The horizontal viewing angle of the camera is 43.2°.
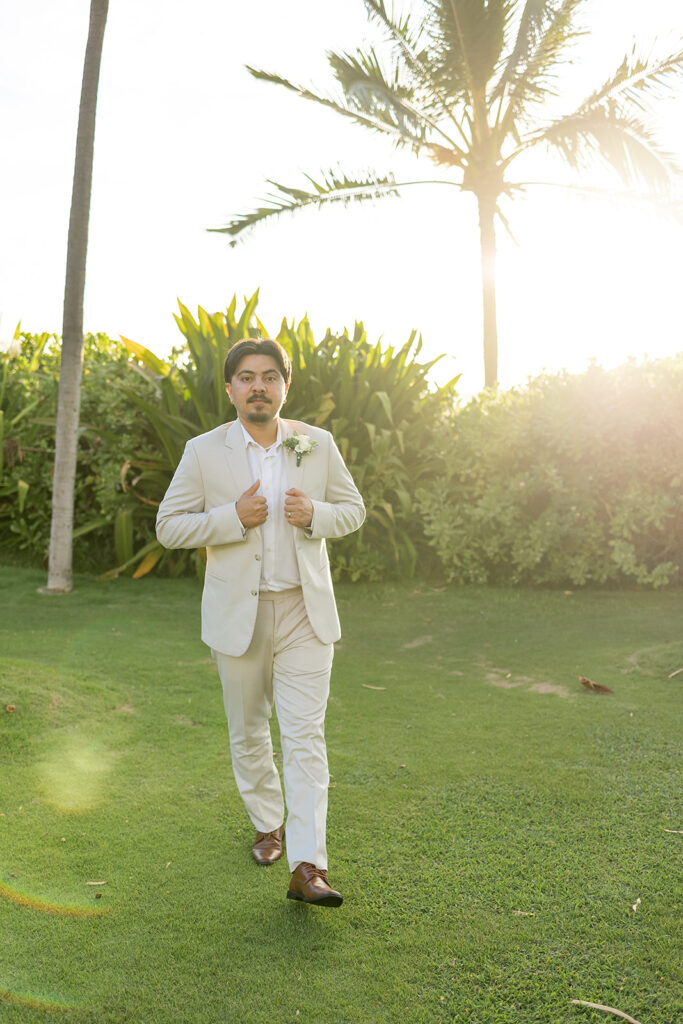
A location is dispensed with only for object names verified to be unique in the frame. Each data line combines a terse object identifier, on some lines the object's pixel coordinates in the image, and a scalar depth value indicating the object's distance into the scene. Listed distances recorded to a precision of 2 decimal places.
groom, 3.13
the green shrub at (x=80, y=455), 9.91
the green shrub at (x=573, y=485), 8.82
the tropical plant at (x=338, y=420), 9.47
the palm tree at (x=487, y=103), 13.96
